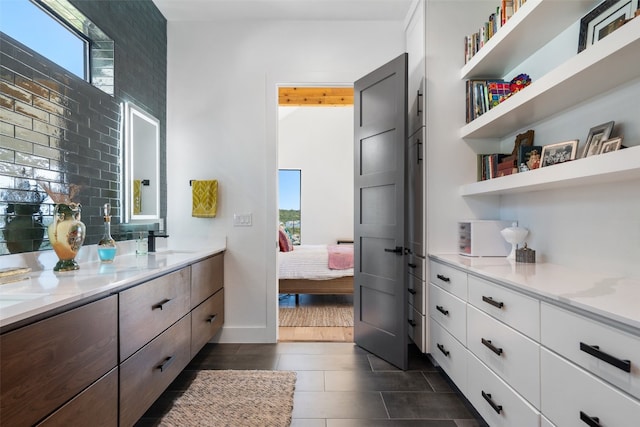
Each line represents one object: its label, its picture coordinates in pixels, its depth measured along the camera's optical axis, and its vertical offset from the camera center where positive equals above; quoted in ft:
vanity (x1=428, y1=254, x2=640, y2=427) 2.99 -1.63
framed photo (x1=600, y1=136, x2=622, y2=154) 4.50 +1.04
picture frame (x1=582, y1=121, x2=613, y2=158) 4.82 +1.23
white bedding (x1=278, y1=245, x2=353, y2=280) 12.96 -2.21
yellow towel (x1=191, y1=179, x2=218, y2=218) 9.18 +0.49
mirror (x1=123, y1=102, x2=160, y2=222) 7.43 +1.28
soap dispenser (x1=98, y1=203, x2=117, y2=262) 5.73 -0.58
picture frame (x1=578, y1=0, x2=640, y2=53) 4.50 +3.05
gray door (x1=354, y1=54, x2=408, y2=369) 7.60 +0.06
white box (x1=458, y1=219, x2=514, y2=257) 7.15 -0.57
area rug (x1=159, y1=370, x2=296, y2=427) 5.63 -3.73
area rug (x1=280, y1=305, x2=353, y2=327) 11.00 -3.85
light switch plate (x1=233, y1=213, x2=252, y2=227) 9.39 -0.17
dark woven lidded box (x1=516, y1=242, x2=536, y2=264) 6.28 -0.83
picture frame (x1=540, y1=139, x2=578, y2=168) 5.34 +1.12
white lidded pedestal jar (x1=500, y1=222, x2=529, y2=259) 6.55 -0.43
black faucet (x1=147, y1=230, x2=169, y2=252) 7.84 -0.70
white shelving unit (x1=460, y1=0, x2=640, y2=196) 3.97 +2.03
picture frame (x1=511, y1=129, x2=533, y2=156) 6.60 +1.60
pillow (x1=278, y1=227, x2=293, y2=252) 14.02 -1.30
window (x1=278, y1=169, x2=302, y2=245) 22.27 +0.97
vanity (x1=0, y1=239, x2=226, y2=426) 2.89 -1.54
